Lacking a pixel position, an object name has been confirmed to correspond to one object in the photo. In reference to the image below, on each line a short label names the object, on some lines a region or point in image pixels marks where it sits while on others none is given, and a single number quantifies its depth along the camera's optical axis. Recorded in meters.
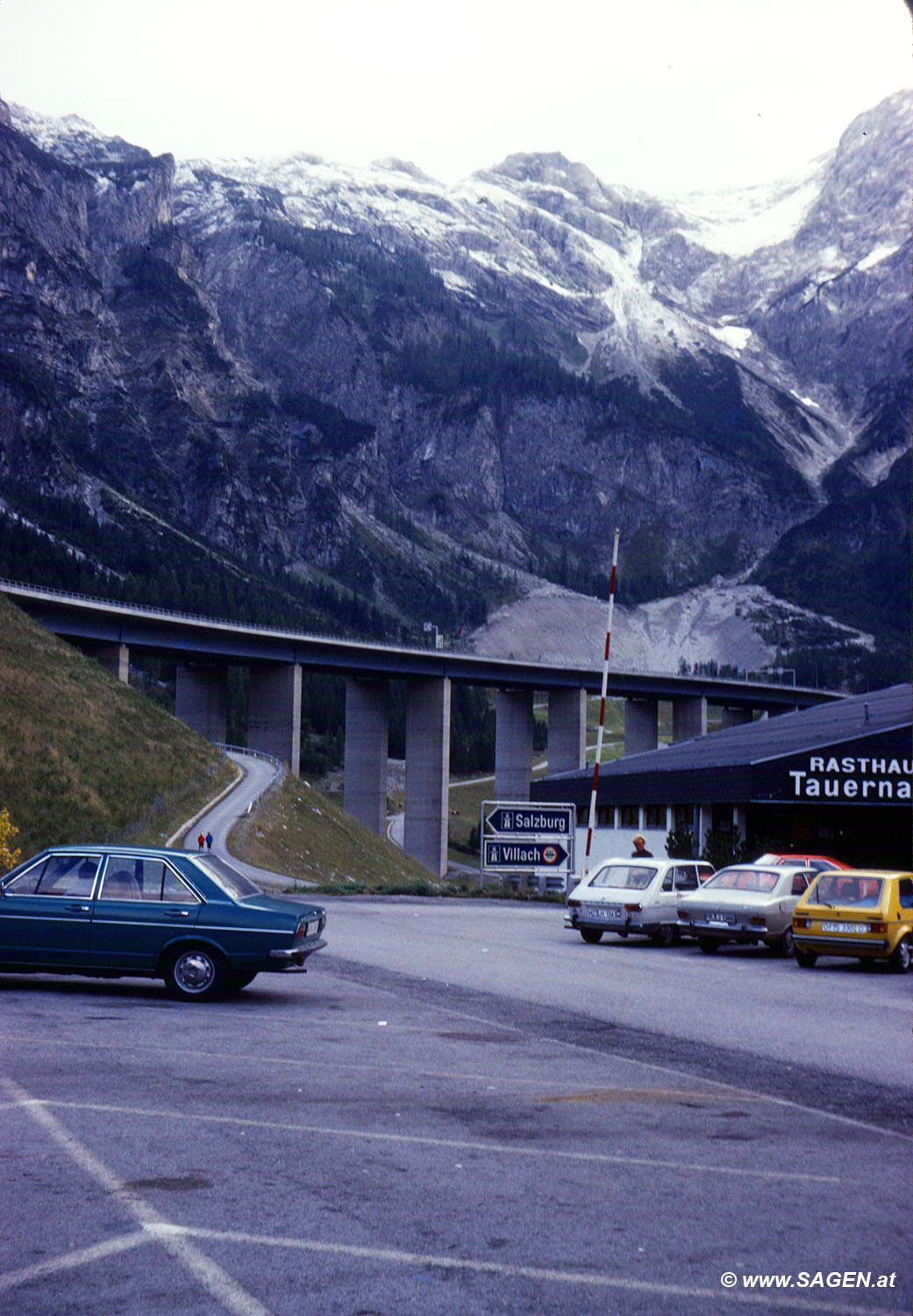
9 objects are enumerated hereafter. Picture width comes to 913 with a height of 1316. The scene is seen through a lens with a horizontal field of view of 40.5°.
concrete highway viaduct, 91.44
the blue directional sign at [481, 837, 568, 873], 37.88
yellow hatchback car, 19.69
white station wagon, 23.70
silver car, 22.16
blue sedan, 13.78
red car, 26.11
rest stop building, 44.25
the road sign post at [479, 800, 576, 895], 37.72
